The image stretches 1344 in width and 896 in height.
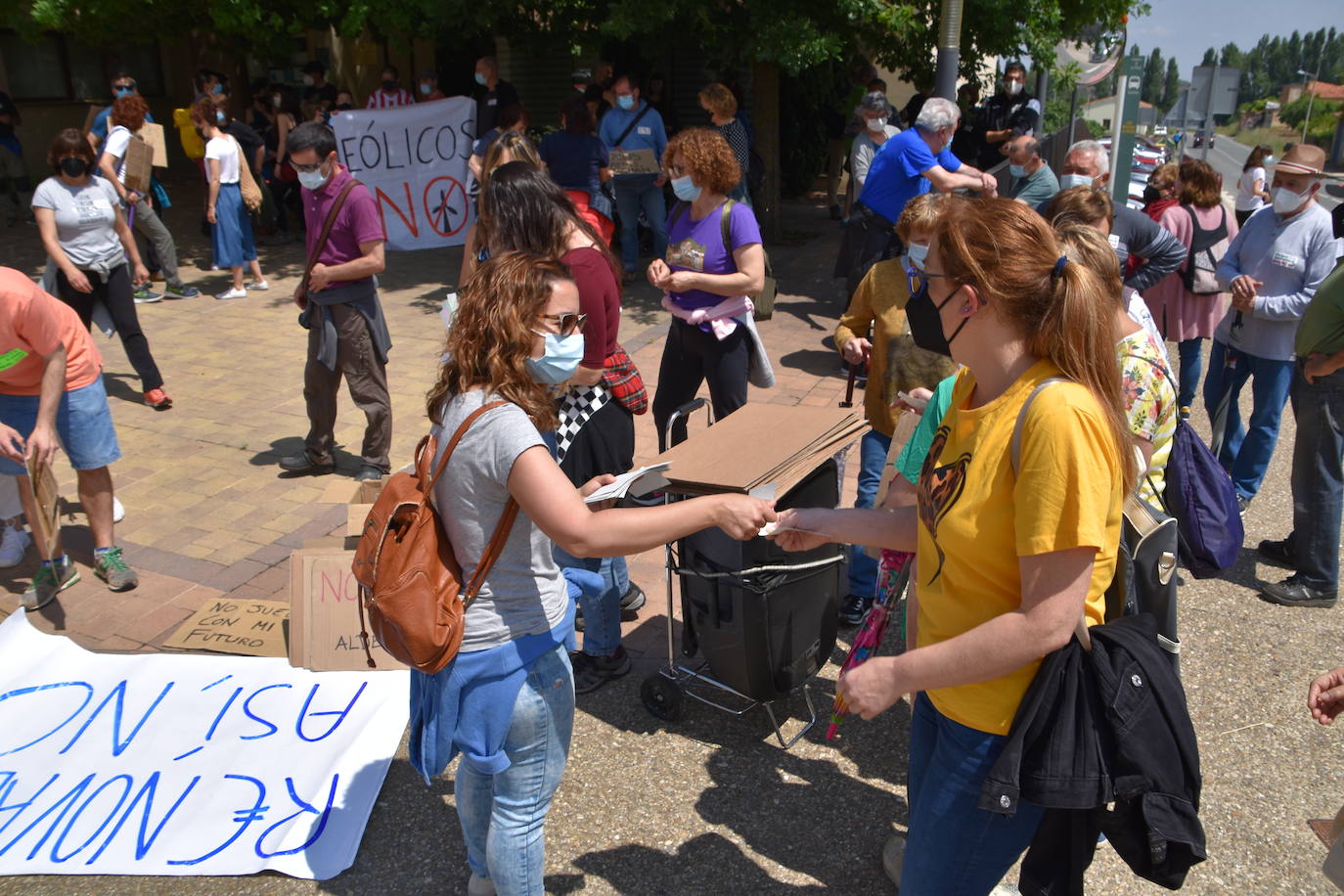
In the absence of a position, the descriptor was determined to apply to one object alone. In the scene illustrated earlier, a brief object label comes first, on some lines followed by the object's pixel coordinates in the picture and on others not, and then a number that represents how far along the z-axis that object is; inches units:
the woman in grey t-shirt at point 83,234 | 242.7
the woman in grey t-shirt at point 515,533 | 83.7
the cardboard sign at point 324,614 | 152.9
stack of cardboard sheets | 108.5
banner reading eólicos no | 379.6
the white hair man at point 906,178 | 271.7
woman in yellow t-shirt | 69.1
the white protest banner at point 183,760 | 120.4
